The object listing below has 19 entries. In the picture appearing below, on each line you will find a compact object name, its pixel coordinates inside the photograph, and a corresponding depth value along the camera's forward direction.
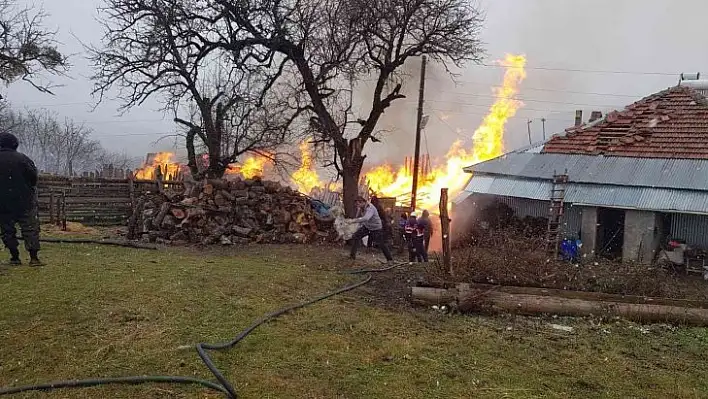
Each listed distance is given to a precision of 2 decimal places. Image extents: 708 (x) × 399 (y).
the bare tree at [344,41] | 17.30
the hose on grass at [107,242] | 13.17
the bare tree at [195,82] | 17.22
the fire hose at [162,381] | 4.55
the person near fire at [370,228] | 13.70
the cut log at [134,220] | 16.00
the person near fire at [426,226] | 14.49
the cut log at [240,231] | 16.38
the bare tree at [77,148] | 59.81
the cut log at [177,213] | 15.95
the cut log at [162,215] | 15.88
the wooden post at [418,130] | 22.30
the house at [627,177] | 15.66
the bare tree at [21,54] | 18.64
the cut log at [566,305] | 8.46
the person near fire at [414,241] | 14.32
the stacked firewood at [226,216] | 15.91
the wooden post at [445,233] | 9.59
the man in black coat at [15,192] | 7.95
